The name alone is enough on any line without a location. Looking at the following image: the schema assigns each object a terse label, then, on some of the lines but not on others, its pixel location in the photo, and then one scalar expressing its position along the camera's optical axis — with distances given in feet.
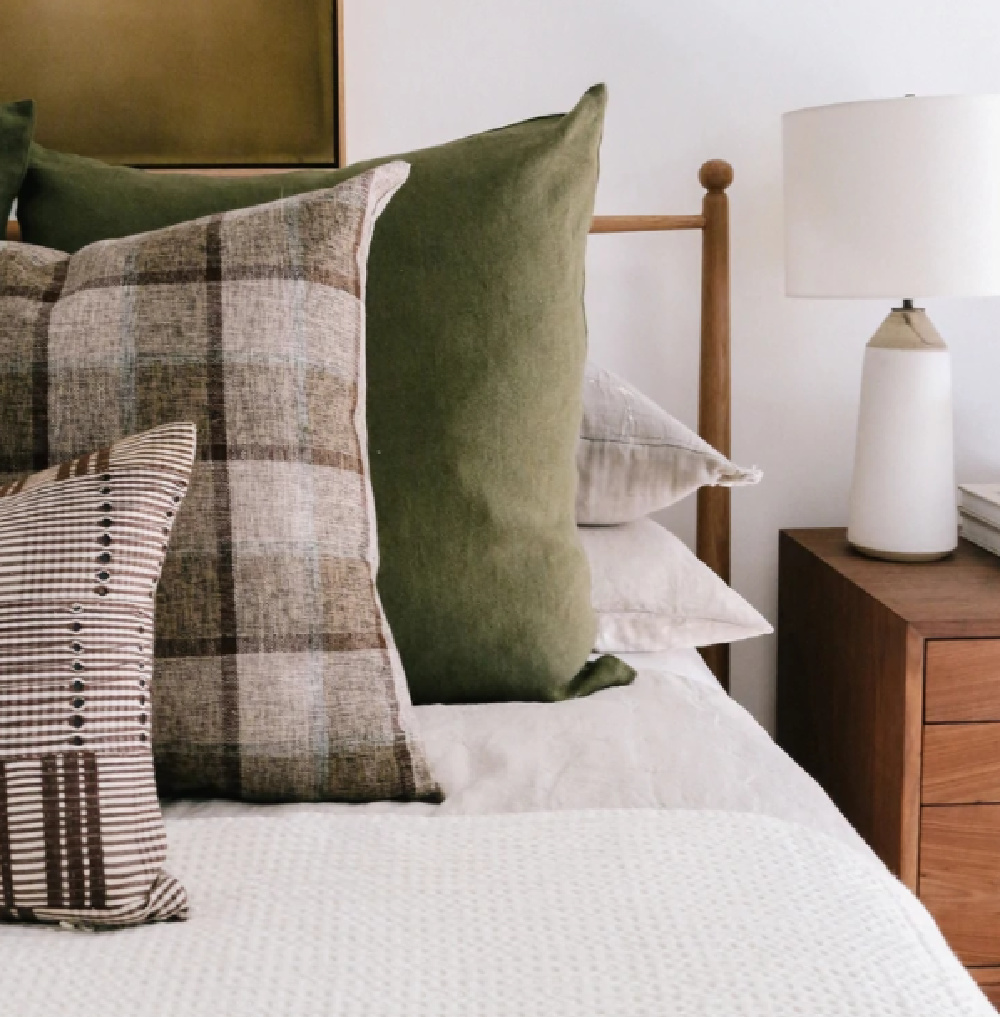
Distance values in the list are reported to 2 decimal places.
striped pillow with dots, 2.07
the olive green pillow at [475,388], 3.30
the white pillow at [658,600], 4.15
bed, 1.86
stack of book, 5.22
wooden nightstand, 4.37
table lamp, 4.55
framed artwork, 5.31
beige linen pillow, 4.33
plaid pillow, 2.66
